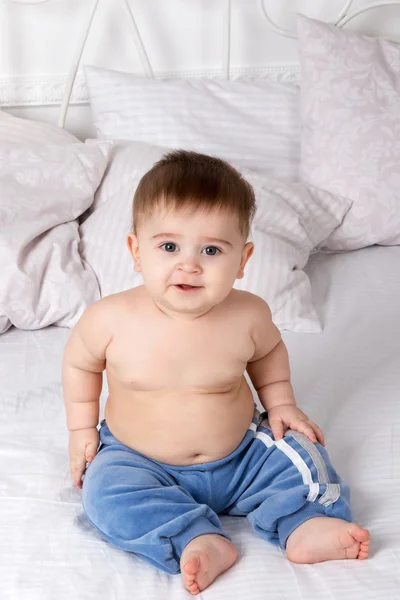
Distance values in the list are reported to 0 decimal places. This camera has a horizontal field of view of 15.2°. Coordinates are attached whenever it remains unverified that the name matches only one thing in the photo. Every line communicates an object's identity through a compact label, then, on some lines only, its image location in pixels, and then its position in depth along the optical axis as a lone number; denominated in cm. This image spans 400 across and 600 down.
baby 158
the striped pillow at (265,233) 210
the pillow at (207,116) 236
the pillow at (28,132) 224
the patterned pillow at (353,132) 232
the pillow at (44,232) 206
